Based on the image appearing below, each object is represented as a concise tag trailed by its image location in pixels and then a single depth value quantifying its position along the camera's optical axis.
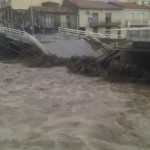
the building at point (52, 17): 29.08
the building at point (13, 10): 30.18
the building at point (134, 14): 33.46
